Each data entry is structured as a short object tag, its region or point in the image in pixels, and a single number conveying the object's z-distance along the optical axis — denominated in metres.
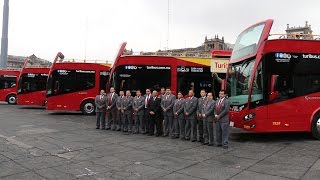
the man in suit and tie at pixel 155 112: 9.17
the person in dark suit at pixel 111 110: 10.27
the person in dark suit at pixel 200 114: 8.08
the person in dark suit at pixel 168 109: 8.88
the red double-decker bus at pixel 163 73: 12.06
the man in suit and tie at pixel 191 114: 8.33
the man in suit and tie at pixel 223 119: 7.46
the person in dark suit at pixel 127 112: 9.87
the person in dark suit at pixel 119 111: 10.05
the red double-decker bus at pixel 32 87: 18.78
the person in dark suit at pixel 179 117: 8.58
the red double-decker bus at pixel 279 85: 7.92
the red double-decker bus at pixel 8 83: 22.13
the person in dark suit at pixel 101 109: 10.37
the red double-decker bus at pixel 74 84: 15.23
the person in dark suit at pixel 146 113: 9.38
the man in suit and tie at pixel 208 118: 7.72
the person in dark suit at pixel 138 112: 9.55
